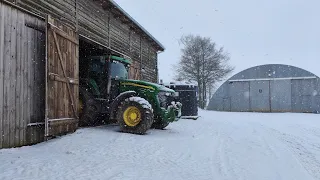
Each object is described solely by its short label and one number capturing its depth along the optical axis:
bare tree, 29.28
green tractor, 6.14
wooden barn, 4.19
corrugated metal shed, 22.49
